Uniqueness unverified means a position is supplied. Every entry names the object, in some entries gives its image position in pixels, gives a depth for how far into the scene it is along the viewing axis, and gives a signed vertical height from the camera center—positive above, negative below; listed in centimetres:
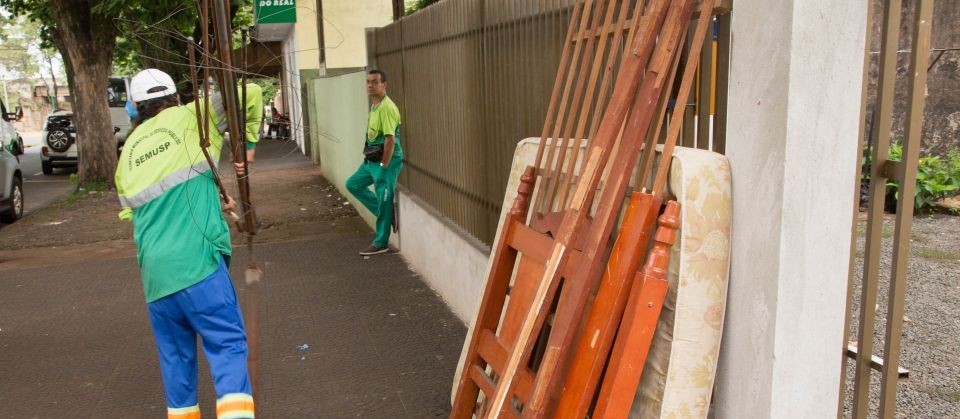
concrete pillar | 218 -34
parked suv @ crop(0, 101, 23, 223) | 1132 -146
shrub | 927 -134
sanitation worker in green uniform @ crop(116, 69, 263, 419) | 365 -69
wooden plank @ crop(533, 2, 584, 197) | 331 -4
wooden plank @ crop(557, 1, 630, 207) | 294 -12
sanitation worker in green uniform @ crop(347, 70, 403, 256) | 738 -80
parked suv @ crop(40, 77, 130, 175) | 1932 -132
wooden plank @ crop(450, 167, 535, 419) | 345 -100
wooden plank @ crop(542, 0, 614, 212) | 307 -17
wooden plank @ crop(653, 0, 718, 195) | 244 -11
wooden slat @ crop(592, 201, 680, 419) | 236 -74
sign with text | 1087 +85
